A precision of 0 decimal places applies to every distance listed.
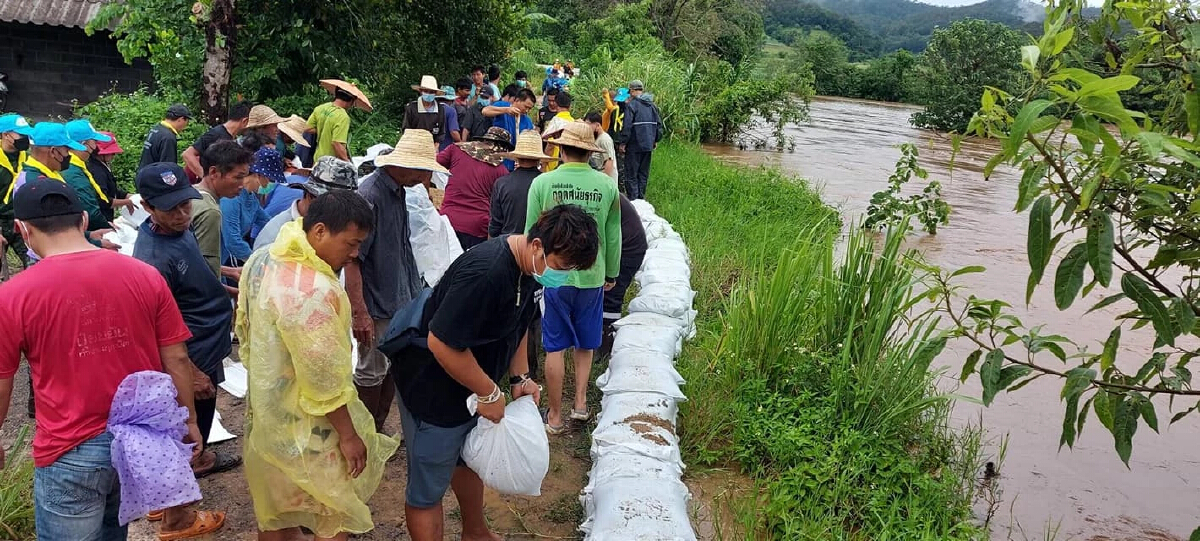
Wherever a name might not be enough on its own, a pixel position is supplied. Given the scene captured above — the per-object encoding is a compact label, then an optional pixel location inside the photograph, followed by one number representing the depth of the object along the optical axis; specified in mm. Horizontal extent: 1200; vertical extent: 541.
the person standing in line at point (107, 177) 4554
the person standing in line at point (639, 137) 8086
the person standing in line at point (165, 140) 4844
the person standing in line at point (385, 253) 3168
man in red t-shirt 1896
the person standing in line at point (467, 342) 2168
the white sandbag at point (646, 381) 3441
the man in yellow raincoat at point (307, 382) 2076
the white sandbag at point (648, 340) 3848
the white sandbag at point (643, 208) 6336
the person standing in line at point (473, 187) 4465
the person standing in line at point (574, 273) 3613
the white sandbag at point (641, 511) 2459
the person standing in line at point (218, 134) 4594
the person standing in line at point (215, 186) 3031
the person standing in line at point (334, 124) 5562
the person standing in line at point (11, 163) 4031
